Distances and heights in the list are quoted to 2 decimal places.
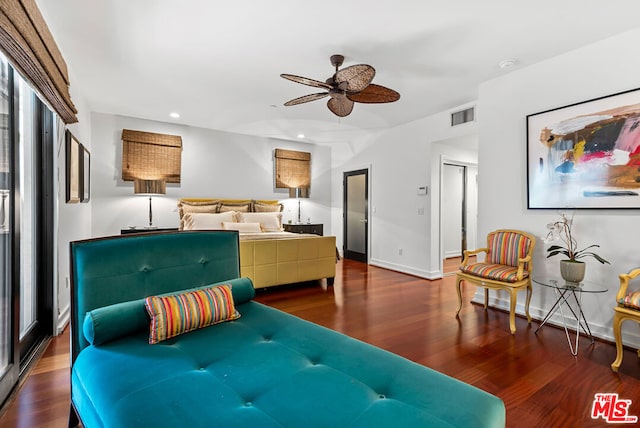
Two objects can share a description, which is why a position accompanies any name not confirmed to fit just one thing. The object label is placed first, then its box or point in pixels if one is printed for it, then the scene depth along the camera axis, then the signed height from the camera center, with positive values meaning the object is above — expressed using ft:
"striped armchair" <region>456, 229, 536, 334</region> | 9.57 -1.87
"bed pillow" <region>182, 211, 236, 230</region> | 16.81 -0.59
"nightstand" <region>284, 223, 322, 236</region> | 20.94 -1.22
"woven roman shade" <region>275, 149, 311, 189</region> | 21.67 +2.87
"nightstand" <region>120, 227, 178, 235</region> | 16.16 -1.03
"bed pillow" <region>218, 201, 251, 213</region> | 19.03 +0.18
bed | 13.19 -1.47
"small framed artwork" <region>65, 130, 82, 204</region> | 9.90 +1.35
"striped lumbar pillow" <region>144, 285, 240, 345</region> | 5.12 -1.75
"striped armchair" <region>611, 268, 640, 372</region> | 7.12 -2.30
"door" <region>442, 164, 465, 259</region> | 20.67 -0.03
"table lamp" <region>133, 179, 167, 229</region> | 16.44 +1.21
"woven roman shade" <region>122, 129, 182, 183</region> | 16.80 +2.97
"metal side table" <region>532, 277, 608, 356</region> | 8.38 -2.66
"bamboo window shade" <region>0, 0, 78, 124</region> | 4.72 +2.84
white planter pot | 8.51 -1.67
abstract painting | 8.46 +1.61
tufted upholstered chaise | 3.37 -2.15
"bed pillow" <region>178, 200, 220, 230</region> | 17.87 +0.16
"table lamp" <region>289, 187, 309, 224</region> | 21.71 +1.22
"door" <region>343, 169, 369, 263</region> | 20.77 -0.35
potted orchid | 8.55 -1.22
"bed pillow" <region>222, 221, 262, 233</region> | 16.96 -0.89
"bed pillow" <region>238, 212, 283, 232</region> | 18.37 -0.59
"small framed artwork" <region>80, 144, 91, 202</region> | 12.07 +1.44
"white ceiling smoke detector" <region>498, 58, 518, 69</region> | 10.14 +4.80
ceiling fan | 8.63 +3.69
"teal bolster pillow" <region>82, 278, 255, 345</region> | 4.84 -1.77
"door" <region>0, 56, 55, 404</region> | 6.31 -0.34
